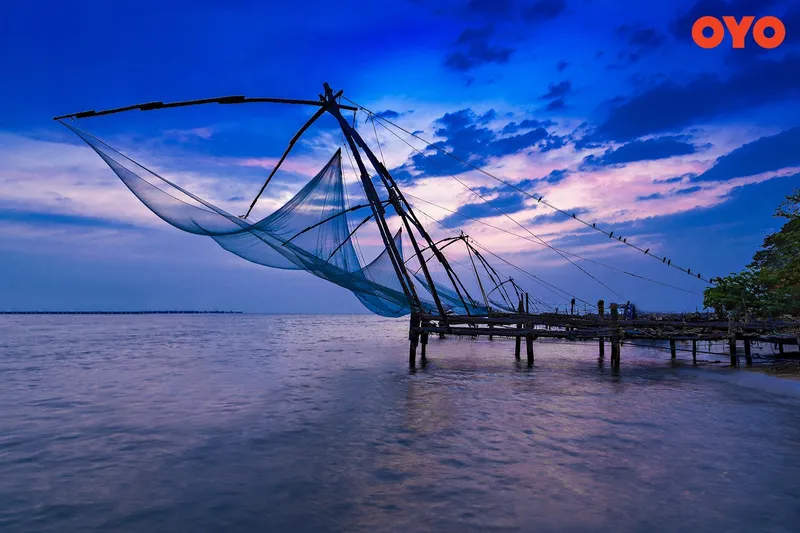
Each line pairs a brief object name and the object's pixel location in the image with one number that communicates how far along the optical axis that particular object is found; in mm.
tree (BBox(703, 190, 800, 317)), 15148
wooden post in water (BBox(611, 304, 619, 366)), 15344
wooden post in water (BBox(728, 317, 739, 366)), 15781
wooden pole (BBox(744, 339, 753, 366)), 16391
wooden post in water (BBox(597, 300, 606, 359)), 17984
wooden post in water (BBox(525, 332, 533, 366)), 16769
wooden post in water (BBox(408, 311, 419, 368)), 14958
